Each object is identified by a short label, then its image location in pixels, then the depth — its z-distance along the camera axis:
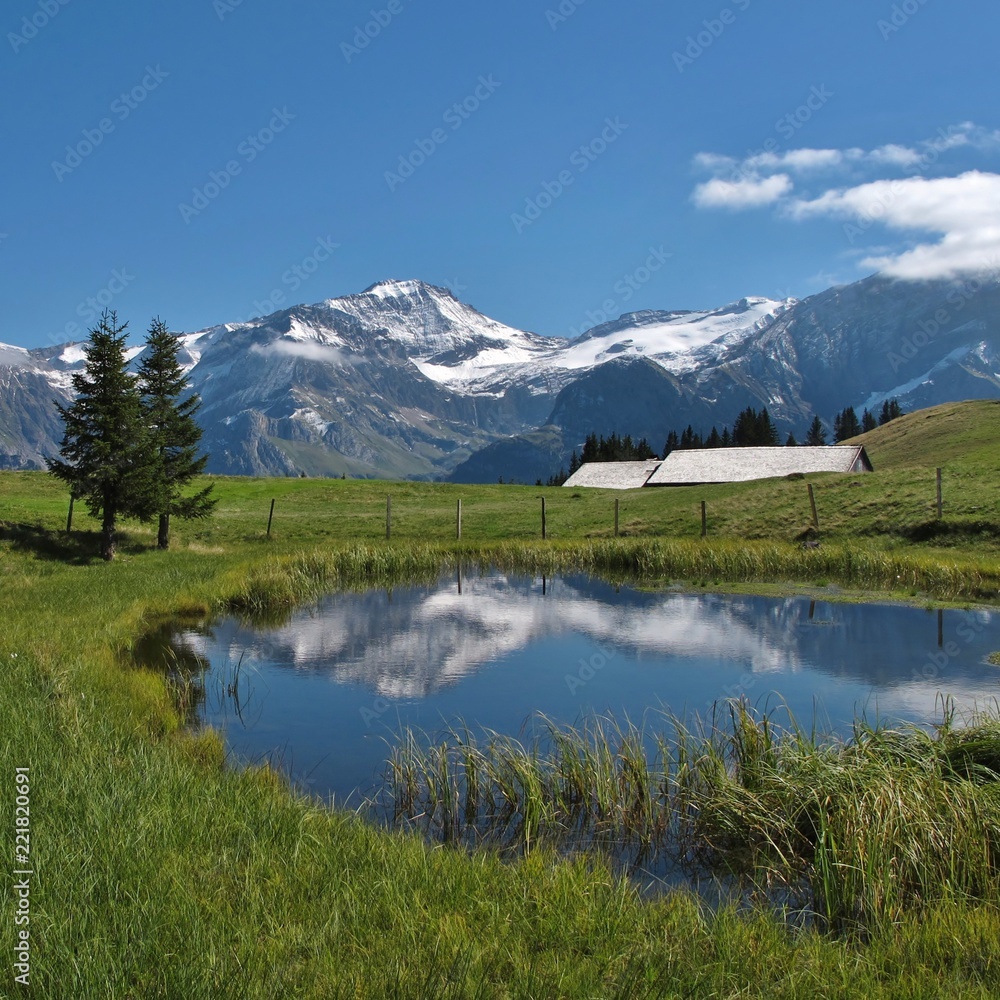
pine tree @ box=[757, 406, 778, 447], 171.00
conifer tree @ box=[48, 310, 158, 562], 36.19
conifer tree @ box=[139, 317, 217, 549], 41.03
